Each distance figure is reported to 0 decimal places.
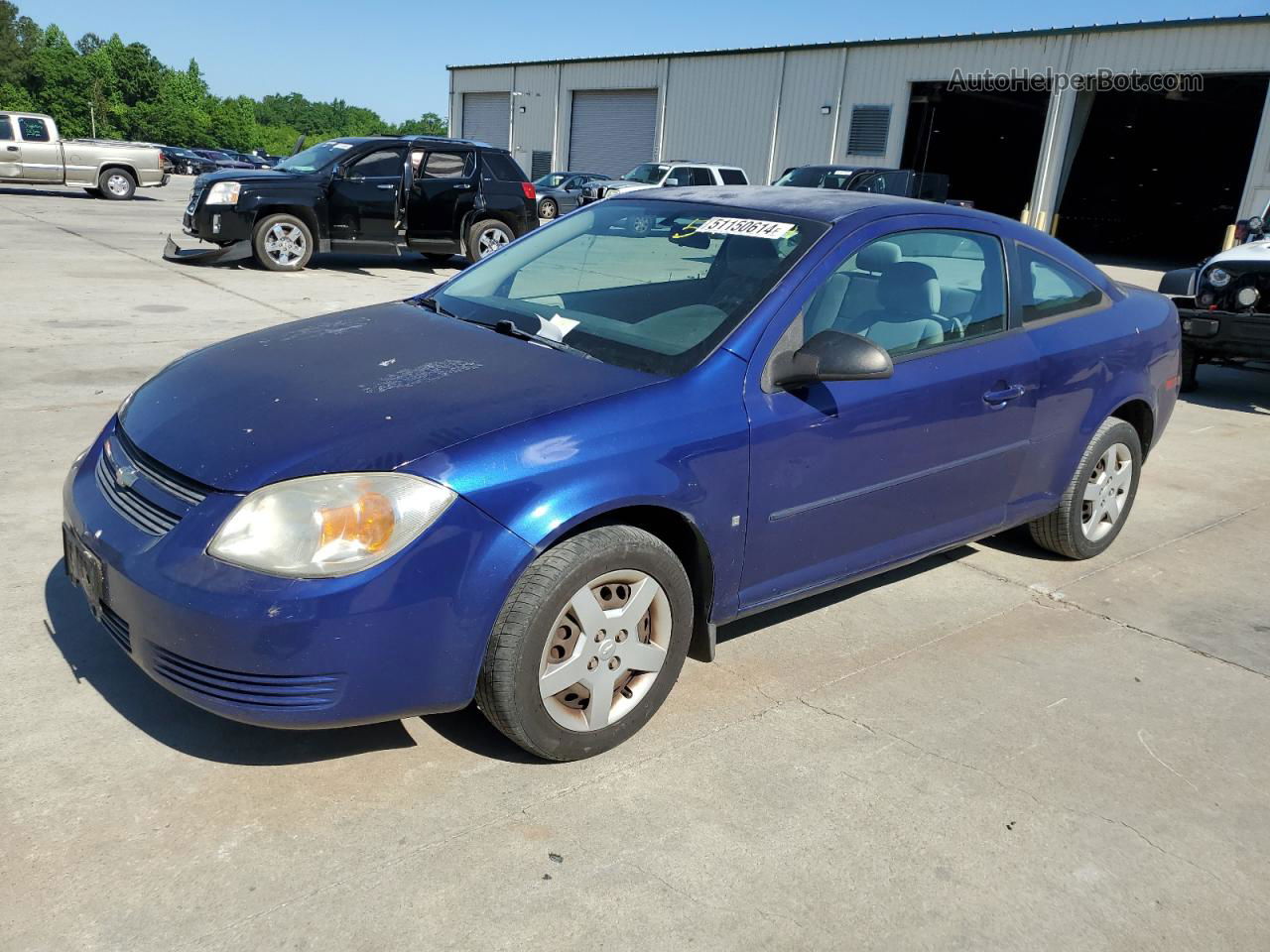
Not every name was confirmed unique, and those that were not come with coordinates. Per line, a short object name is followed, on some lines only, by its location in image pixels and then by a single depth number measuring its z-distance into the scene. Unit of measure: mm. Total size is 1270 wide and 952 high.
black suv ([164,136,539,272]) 12969
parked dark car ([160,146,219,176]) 48938
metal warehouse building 24594
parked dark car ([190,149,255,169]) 47250
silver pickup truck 23156
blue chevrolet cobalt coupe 2545
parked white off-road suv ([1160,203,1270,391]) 8133
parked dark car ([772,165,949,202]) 19484
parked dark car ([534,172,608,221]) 26266
